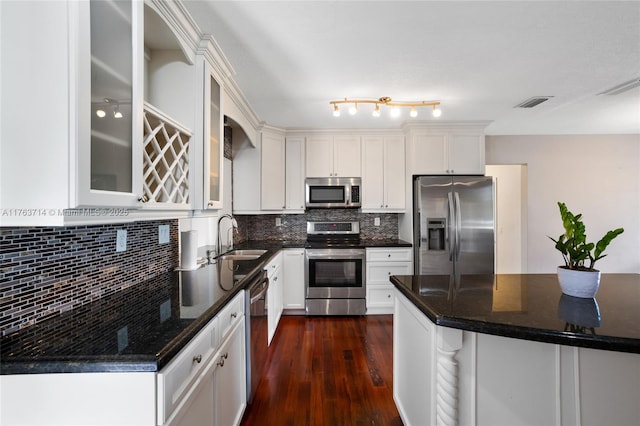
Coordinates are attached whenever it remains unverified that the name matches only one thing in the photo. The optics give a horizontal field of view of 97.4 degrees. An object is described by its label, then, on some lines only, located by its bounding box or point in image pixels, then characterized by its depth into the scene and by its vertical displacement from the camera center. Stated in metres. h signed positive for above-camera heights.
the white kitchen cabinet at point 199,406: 0.95 -0.71
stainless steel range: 3.44 -0.78
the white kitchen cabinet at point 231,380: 1.30 -0.86
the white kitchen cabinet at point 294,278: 3.48 -0.78
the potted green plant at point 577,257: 1.23 -0.18
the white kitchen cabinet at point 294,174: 3.76 +0.56
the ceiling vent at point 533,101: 2.74 +1.16
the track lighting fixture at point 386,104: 2.67 +1.10
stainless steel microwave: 3.73 +0.30
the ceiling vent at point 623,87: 2.41 +1.16
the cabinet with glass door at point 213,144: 1.72 +0.47
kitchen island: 1.03 -0.57
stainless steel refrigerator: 3.30 -0.11
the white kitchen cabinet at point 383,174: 3.76 +0.56
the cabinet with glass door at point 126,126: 0.88 +0.35
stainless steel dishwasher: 1.78 -0.78
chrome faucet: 2.59 -0.30
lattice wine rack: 1.24 +0.28
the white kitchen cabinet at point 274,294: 2.62 -0.81
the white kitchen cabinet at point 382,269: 3.50 -0.67
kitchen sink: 2.70 -0.39
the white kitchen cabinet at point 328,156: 3.76 +0.80
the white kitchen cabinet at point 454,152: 3.56 +0.81
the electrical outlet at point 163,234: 1.83 -0.13
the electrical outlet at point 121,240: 1.43 -0.13
